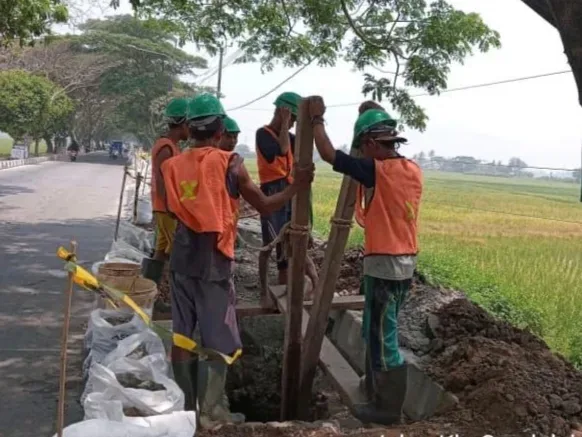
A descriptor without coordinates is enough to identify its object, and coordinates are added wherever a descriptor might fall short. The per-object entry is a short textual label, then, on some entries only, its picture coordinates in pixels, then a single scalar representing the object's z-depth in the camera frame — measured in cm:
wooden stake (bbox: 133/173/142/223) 1143
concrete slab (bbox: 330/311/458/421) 432
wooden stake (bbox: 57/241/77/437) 246
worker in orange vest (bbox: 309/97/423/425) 375
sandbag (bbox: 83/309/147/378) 437
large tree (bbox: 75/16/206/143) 4366
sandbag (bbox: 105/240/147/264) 703
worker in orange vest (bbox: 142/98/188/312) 537
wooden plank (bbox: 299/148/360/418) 427
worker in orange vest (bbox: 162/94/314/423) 362
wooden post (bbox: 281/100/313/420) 399
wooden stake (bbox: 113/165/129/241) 991
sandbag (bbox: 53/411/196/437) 275
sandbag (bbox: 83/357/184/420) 308
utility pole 2063
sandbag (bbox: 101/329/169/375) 388
